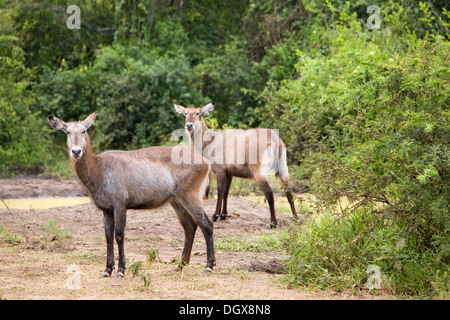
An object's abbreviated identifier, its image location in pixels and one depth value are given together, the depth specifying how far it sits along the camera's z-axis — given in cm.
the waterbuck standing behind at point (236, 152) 2122
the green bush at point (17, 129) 3225
